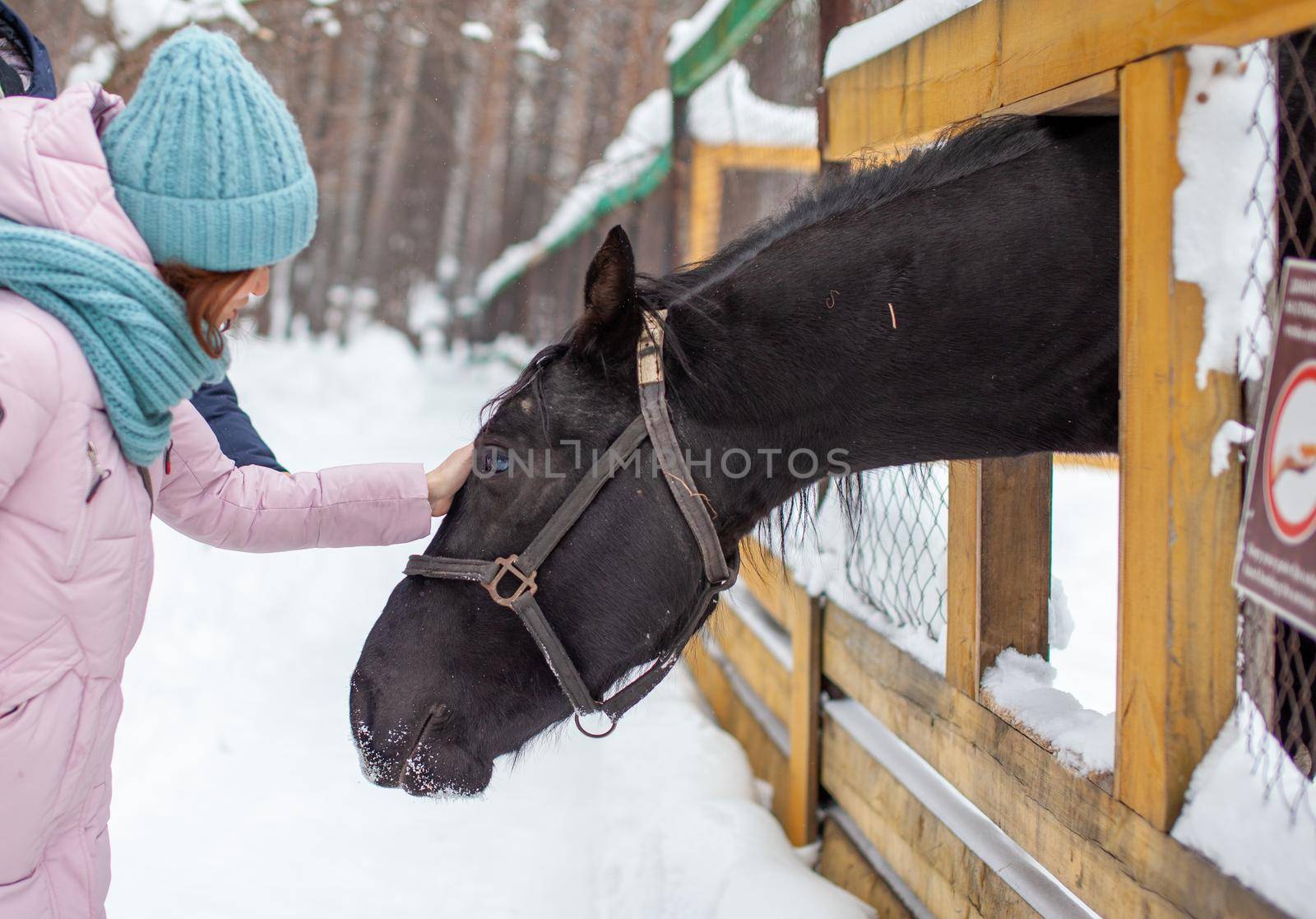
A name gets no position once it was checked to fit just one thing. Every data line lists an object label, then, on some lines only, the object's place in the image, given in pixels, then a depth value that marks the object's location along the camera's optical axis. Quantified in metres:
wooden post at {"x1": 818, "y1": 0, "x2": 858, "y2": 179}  3.14
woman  1.25
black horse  1.83
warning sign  1.10
